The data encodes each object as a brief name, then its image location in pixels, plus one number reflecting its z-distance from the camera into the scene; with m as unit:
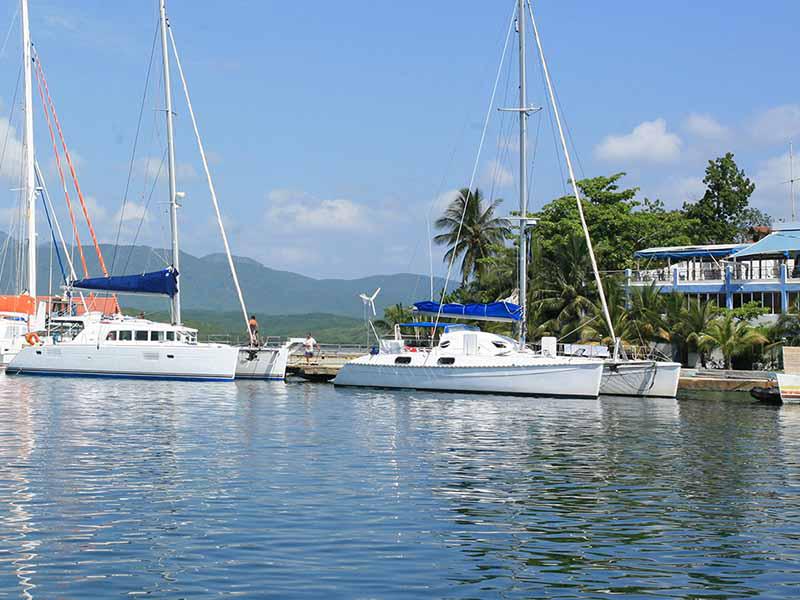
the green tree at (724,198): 86.44
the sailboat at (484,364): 41.41
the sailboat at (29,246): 51.91
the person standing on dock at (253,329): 48.43
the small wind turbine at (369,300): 51.25
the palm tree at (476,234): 75.81
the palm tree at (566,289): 55.00
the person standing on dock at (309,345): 56.58
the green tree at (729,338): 51.91
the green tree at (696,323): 52.66
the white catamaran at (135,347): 46.06
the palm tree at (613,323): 51.78
